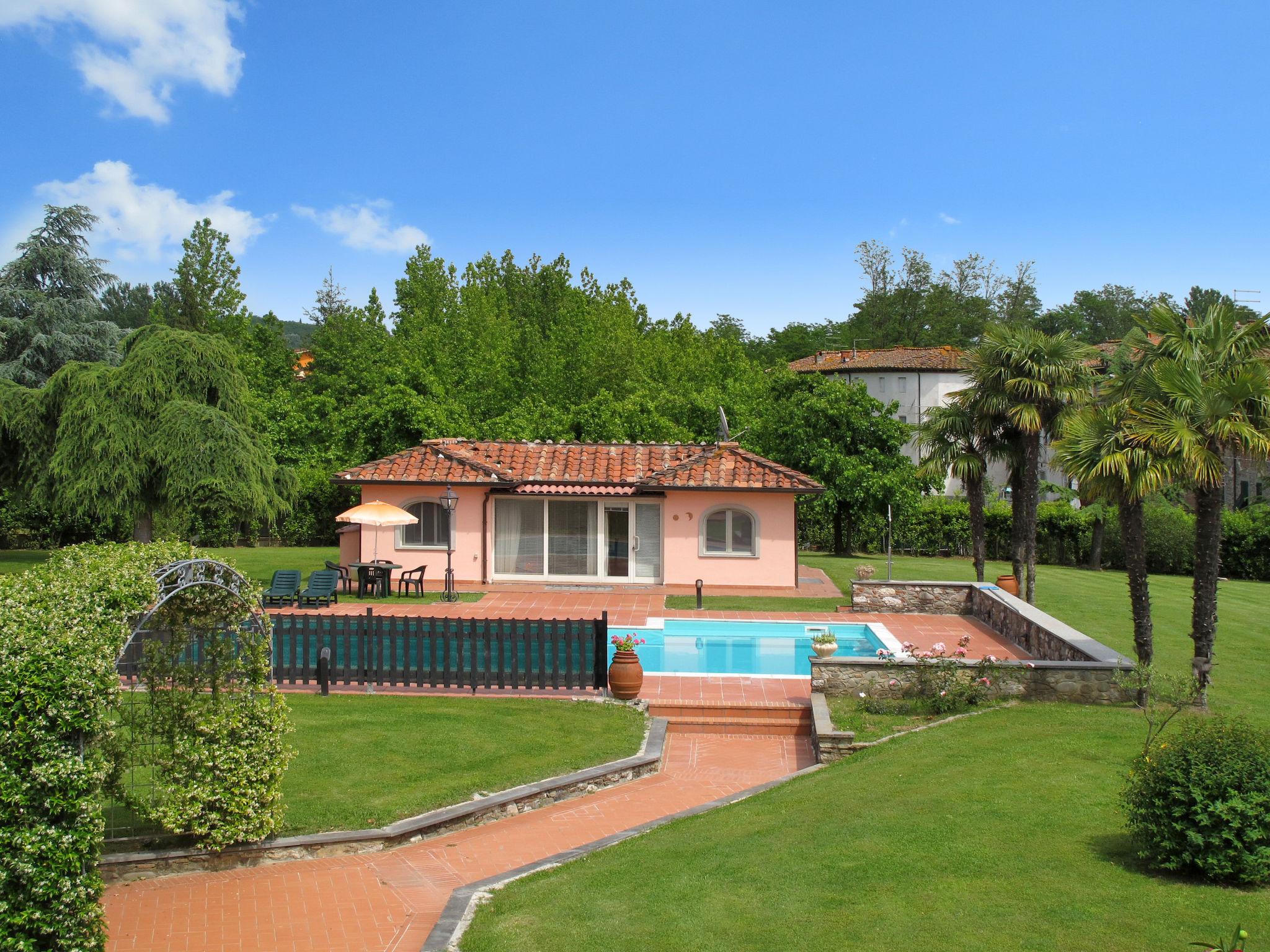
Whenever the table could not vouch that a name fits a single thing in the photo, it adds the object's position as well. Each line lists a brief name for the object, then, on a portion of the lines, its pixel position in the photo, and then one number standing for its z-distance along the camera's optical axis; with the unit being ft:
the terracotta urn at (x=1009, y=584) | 79.46
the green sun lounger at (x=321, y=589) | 72.13
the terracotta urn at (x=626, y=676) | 45.98
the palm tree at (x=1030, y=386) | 73.46
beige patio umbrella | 79.15
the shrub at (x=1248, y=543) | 121.90
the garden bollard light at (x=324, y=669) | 46.68
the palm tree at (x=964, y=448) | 80.79
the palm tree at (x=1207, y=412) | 42.83
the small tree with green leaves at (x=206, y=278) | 191.62
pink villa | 87.61
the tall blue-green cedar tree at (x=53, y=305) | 122.01
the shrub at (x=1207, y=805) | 20.06
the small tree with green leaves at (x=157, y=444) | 76.89
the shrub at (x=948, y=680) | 42.42
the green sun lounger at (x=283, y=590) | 71.20
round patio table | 80.12
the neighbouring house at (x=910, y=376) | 190.08
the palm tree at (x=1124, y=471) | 44.88
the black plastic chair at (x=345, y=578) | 82.07
